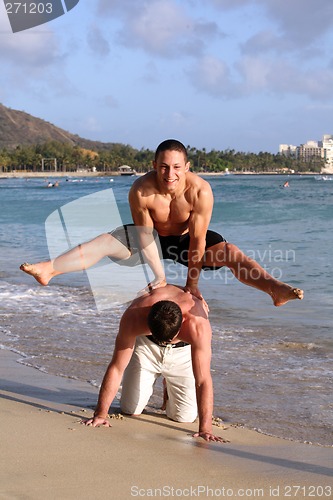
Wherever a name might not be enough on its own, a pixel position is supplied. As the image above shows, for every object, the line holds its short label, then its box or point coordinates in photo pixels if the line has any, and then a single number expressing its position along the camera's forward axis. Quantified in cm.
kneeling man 520
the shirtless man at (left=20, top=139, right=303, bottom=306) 586
